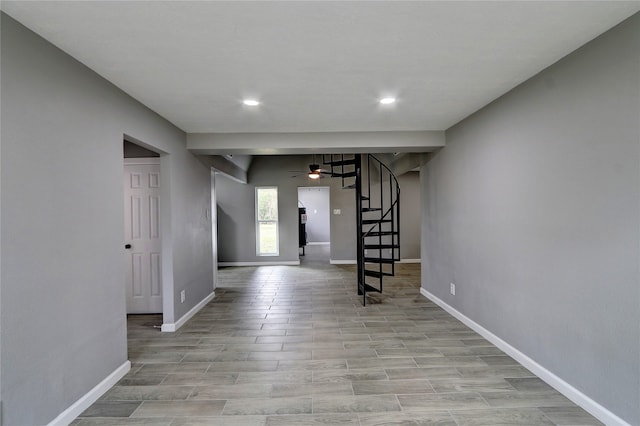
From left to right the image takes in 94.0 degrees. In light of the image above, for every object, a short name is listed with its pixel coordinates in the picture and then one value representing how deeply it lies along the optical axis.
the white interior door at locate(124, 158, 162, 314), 3.97
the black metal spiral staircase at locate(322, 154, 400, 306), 7.71
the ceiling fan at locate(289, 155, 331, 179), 5.95
